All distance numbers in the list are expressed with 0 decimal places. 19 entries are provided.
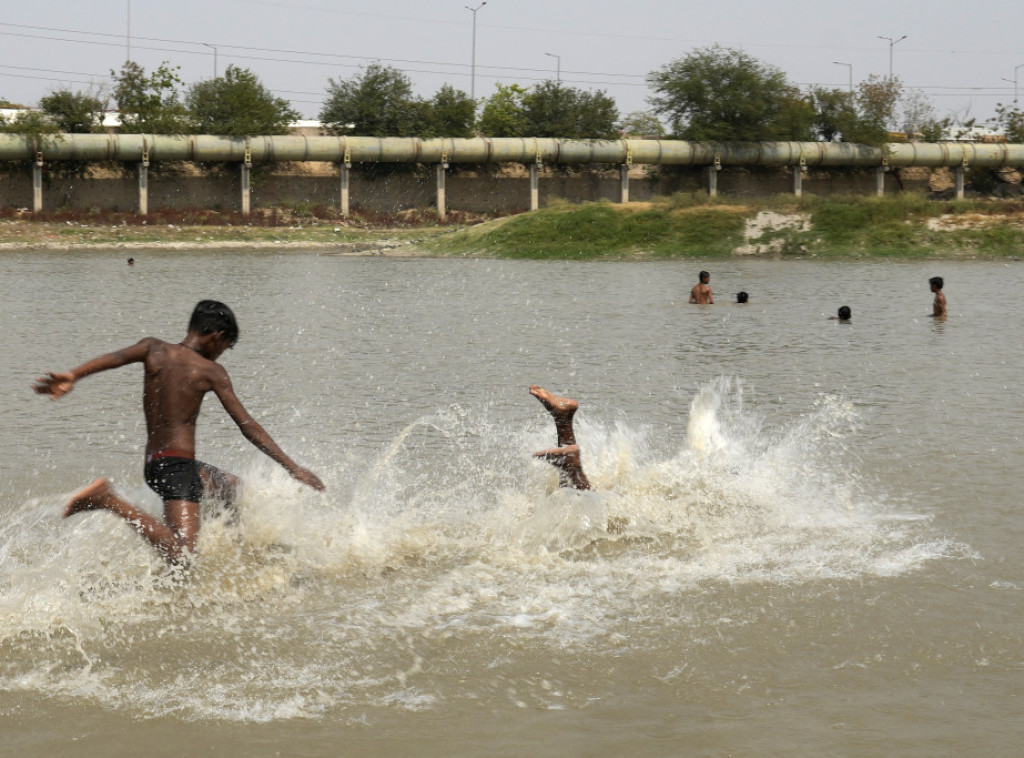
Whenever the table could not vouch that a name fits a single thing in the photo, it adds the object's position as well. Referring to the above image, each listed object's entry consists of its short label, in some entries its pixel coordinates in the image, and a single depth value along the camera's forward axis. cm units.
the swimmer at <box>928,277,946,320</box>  2070
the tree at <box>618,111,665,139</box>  8238
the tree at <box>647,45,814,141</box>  5975
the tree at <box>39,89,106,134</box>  5556
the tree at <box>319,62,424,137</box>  6084
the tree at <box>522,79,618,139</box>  6084
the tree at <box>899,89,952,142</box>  6944
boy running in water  618
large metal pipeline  5103
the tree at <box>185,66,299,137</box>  5512
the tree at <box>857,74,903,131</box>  6247
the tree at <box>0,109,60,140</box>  5021
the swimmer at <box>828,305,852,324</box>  2039
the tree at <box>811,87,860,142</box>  6231
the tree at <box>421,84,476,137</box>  6031
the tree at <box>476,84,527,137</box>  6297
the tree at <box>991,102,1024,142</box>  6912
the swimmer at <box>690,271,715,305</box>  2370
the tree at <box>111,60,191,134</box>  5519
